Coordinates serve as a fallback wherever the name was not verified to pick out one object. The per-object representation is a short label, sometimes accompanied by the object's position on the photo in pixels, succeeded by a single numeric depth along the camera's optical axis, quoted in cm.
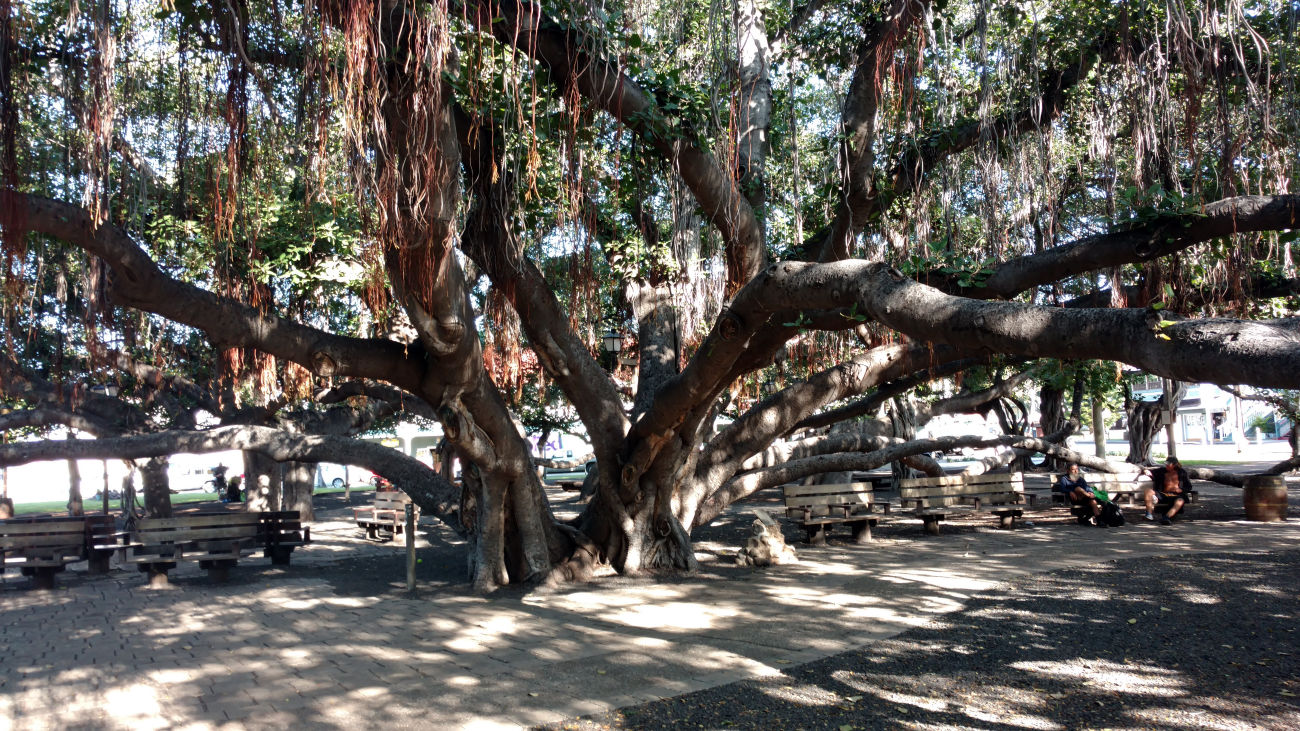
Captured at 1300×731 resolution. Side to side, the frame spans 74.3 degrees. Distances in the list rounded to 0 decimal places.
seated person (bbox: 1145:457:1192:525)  1282
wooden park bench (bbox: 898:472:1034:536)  1246
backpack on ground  1241
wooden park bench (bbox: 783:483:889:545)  1146
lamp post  1035
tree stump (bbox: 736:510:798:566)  934
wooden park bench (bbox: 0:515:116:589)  916
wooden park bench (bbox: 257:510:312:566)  1073
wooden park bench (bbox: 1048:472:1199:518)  1386
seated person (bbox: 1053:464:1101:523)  1256
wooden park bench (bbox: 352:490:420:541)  1380
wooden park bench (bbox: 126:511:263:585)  917
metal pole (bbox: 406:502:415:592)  802
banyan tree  470
